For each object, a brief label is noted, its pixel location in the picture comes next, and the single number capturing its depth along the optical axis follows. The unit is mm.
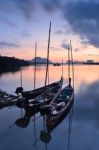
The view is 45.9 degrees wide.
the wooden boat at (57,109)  9139
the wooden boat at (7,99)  12557
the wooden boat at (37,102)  10514
